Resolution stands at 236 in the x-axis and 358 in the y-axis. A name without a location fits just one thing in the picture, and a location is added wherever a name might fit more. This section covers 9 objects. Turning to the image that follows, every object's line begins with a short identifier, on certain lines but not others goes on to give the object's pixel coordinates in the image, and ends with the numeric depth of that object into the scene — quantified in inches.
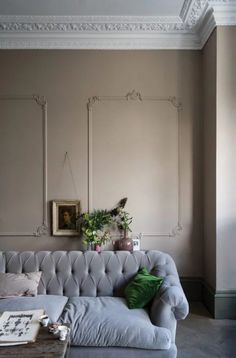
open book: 75.5
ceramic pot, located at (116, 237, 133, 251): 150.8
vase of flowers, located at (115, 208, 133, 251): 151.2
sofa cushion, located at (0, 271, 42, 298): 115.3
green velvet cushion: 107.6
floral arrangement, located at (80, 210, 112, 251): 152.3
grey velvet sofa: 93.9
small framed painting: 159.6
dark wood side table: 71.1
